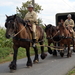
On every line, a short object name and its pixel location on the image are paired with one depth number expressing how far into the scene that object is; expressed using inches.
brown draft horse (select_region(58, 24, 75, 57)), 486.6
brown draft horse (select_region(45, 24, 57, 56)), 512.6
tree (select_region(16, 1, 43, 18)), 1071.4
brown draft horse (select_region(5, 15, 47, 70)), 304.8
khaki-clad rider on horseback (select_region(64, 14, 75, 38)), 528.8
